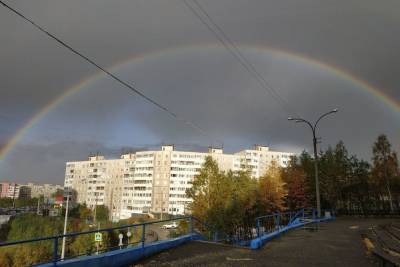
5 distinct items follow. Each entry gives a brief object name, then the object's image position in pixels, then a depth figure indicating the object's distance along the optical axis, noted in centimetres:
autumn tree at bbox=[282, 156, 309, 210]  4000
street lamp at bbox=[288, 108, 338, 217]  3203
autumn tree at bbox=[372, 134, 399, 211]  5378
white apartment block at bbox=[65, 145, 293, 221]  12812
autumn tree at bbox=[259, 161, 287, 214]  3388
